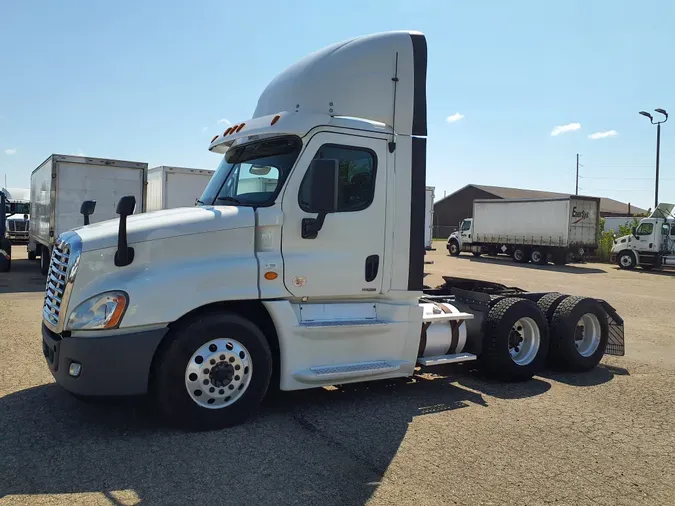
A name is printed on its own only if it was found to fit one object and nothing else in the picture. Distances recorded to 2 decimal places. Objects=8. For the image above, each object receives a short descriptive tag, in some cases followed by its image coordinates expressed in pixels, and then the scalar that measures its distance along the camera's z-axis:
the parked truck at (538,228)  30.17
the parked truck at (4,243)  17.69
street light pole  31.38
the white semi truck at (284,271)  4.59
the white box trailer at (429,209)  25.23
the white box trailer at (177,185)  18.29
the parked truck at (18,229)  29.53
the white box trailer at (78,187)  15.75
